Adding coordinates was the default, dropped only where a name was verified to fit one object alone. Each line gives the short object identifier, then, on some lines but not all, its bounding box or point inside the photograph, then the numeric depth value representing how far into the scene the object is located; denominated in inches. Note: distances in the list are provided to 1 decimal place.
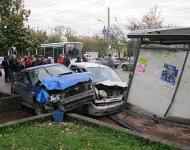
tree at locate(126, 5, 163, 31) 949.6
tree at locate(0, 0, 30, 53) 263.8
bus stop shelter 163.0
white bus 682.8
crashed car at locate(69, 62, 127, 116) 202.8
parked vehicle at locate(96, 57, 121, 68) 824.6
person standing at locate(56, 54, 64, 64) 437.1
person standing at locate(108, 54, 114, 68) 422.9
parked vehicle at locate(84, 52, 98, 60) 1077.7
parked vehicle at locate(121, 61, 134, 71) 708.9
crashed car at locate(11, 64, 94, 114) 190.9
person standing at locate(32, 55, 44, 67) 426.4
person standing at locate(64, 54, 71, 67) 429.7
